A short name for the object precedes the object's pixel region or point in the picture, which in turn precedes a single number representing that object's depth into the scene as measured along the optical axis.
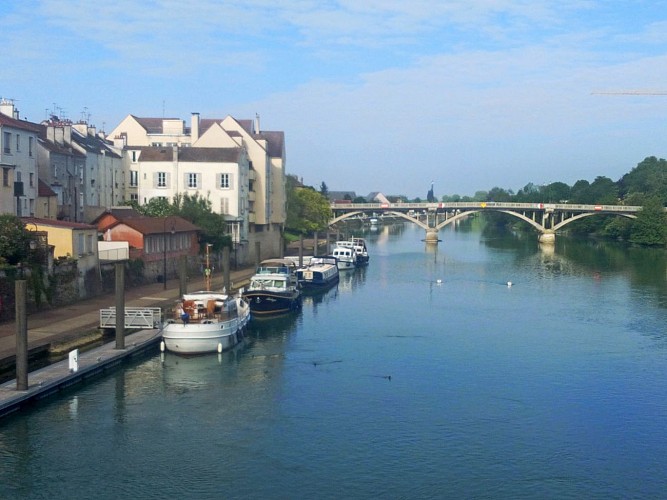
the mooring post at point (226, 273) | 53.04
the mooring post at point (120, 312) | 35.94
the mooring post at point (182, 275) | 47.87
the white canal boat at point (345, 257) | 89.44
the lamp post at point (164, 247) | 55.40
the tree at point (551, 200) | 194.88
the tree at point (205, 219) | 68.62
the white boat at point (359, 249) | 94.50
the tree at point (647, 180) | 151.75
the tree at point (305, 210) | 108.88
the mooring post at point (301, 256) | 74.78
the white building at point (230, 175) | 76.31
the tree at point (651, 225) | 126.62
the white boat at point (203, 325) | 38.53
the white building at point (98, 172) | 70.81
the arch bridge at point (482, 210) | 135.00
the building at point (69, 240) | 46.06
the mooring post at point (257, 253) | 67.19
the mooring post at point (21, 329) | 27.57
